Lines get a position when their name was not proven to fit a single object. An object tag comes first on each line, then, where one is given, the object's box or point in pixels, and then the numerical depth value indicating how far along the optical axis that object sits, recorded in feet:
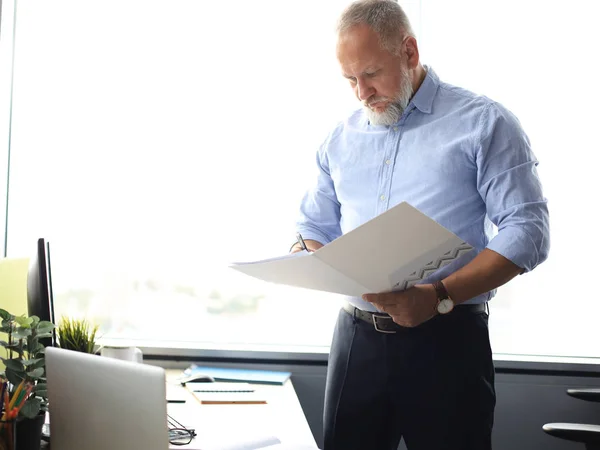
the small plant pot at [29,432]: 4.39
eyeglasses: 5.37
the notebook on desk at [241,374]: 8.04
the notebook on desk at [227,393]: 6.90
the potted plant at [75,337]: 6.59
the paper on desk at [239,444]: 5.10
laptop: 3.53
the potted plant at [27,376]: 4.36
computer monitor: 5.62
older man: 5.49
